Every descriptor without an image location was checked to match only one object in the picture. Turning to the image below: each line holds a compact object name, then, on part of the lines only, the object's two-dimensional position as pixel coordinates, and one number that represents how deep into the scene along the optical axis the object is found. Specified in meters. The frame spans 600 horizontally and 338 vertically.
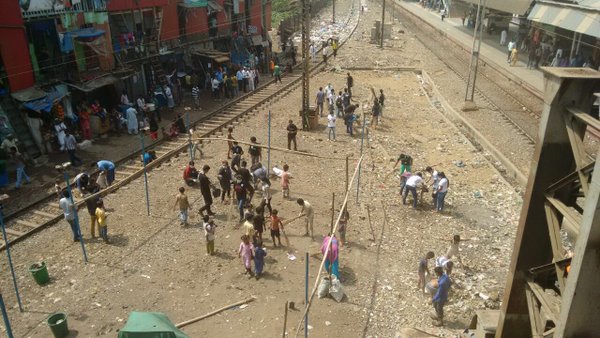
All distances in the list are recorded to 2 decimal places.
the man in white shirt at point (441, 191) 14.56
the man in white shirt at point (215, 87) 27.45
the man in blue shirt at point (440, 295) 9.91
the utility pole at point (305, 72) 22.61
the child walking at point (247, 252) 11.51
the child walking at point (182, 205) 13.55
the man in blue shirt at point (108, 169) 15.98
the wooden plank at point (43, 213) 14.76
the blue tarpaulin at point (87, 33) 20.88
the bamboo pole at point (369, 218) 13.88
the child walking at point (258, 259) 11.43
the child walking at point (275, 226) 12.48
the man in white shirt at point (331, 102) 23.88
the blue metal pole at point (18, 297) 10.42
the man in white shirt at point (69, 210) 12.63
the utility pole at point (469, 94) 25.11
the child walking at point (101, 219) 12.96
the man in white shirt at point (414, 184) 15.12
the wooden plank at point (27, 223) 14.23
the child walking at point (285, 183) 15.50
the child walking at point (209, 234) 12.24
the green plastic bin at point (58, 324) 9.70
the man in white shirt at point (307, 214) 12.86
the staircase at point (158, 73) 26.25
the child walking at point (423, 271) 10.84
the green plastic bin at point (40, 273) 11.47
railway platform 29.06
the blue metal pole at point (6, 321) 8.26
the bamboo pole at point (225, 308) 9.14
